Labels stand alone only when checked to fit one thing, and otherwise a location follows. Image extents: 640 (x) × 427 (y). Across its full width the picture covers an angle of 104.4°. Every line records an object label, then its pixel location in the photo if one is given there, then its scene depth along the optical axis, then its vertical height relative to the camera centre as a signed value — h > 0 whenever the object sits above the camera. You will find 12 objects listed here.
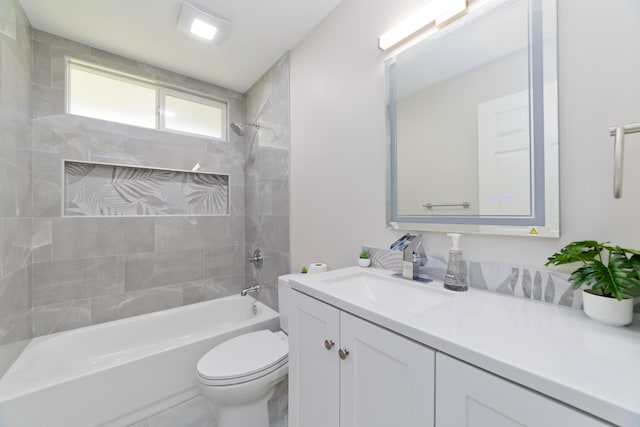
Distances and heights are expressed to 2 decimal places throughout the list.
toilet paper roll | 1.58 -0.35
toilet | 1.23 -0.84
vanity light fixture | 1.02 +0.86
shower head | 2.39 +0.84
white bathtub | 1.26 -0.97
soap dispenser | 0.91 -0.22
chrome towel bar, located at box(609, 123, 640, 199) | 0.60 +0.14
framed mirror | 0.81 +0.35
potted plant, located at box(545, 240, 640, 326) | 0.58 -0.16
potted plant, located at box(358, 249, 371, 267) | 1.32 -0.25
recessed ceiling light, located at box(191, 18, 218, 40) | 1.71 +1.31
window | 2.02 +1.02
